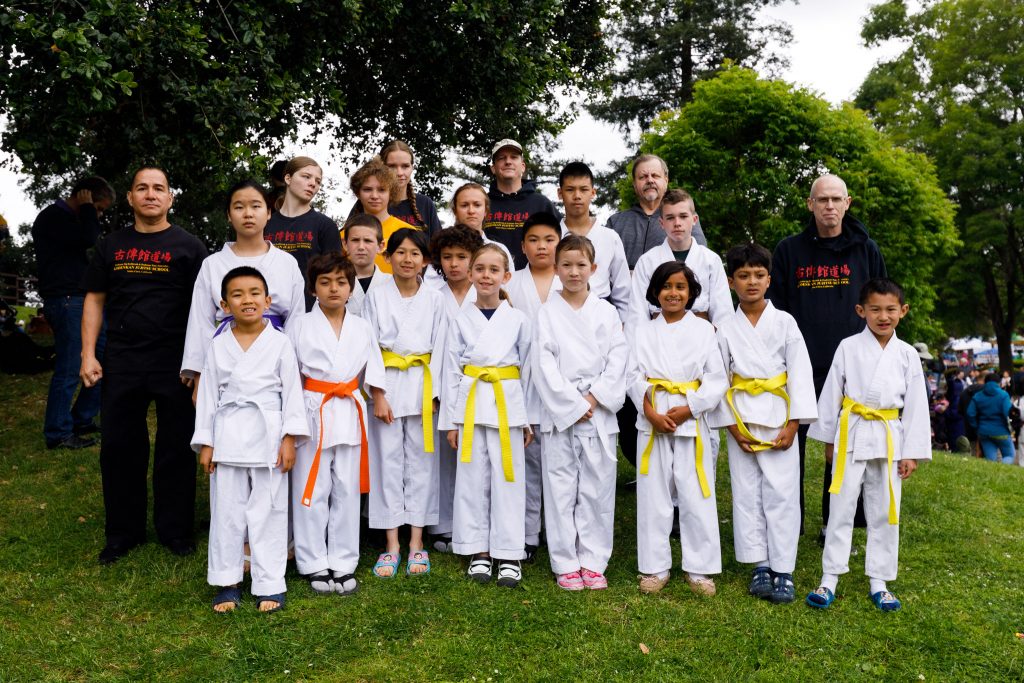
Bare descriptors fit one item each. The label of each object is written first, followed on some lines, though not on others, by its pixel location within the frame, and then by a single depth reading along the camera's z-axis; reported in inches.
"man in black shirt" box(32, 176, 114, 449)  281.6
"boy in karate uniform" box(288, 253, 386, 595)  165.9
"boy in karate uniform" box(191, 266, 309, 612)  155.2
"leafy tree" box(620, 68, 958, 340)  649.0
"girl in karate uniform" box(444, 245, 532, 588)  176.9
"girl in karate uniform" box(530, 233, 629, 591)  172.6
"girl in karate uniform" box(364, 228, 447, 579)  183.2
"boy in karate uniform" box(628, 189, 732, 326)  194.7
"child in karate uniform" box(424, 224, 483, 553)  187.6
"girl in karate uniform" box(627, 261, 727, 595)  169.5
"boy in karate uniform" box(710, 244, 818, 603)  168.6
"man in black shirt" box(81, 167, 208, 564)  182.9
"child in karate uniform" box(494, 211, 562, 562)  188.2
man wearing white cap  229.0
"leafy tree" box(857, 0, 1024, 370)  846.5
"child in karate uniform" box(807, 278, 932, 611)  162.6
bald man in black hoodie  200.4
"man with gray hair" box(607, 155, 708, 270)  220.1
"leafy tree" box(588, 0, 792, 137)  856.3
